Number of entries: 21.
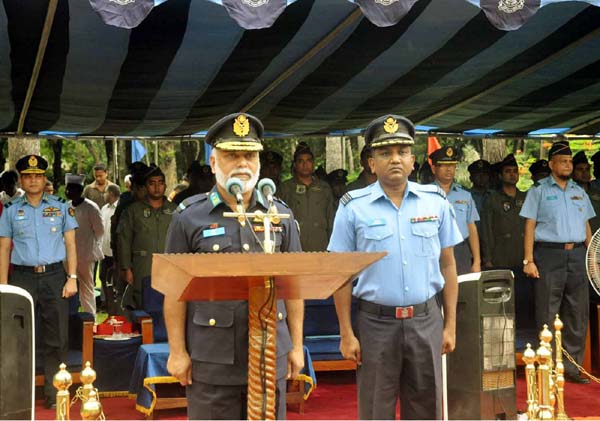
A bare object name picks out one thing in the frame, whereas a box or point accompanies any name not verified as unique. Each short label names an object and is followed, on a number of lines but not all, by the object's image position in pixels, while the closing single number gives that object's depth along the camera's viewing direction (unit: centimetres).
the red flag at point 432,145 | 1510
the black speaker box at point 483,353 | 649
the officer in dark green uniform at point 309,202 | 1047
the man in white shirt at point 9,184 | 1191
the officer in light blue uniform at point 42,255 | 800
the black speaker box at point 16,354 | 461
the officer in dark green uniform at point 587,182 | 1039
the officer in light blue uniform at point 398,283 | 466
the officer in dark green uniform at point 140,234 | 995
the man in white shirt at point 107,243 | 1320
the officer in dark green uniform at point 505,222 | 1106
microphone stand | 331
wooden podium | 297
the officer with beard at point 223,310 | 391
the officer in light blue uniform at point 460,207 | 903
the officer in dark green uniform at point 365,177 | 1076
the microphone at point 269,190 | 358
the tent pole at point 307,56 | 698
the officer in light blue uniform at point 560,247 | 852
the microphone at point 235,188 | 374
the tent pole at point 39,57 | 627
